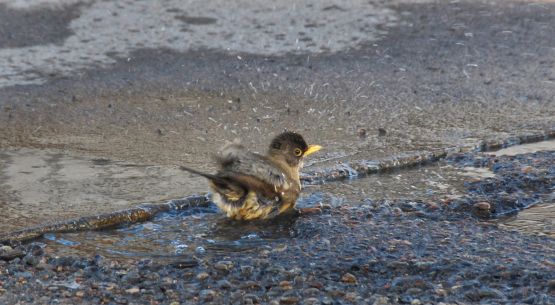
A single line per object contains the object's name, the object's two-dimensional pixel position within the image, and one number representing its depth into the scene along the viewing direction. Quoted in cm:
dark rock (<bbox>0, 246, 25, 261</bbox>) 1073
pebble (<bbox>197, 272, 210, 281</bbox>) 1024
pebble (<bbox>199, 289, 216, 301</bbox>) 974
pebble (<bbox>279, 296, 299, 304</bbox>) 966
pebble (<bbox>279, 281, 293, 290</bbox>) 998
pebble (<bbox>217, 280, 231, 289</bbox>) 1000
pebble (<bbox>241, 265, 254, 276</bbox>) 1030
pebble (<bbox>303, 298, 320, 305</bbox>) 959
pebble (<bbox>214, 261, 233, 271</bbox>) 1042
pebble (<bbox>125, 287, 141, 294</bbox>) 990
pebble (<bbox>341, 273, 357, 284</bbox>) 1016
